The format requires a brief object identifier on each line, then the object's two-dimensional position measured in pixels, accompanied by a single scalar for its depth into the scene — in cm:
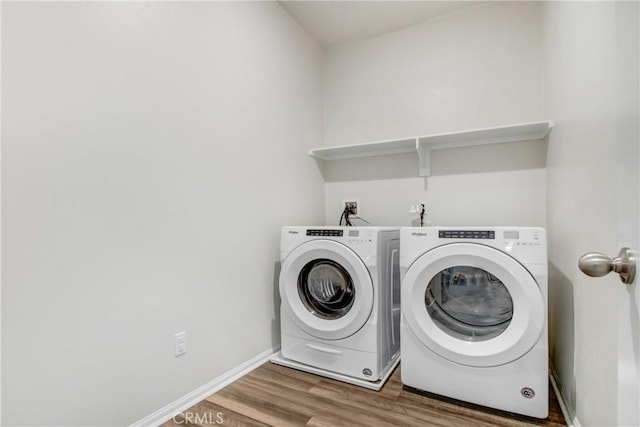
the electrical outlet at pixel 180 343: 149
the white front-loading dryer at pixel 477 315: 136
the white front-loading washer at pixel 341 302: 168
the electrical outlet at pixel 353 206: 262
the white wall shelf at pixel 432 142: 197
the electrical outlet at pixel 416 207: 219
